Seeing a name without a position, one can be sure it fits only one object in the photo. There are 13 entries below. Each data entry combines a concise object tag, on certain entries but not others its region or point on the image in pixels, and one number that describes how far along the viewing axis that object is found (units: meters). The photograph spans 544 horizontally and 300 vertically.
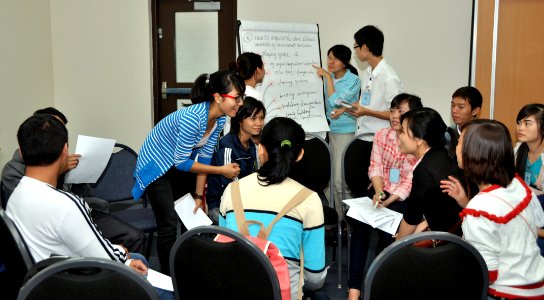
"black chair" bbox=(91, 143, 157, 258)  3.44
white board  4.10
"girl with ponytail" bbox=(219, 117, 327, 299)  1.84
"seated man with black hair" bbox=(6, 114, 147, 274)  1.83
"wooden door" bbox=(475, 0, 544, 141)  4.39
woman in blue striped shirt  2.80
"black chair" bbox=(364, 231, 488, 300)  1.54
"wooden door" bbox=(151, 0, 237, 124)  5.63
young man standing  3.90
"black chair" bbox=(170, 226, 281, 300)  1.57
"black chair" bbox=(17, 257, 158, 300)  1.36
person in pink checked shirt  2.99
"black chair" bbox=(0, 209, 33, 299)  1.75
